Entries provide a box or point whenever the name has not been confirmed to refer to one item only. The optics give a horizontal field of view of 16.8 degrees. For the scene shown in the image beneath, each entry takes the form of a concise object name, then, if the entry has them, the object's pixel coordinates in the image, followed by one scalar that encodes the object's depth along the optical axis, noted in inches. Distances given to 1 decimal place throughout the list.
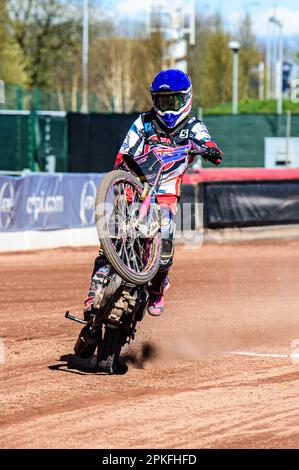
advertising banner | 718.5
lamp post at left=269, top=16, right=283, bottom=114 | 1430.7
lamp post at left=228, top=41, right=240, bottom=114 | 1370.6
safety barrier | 730.8
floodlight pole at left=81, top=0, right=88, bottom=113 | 2032.6
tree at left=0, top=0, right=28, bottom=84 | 1856.5
